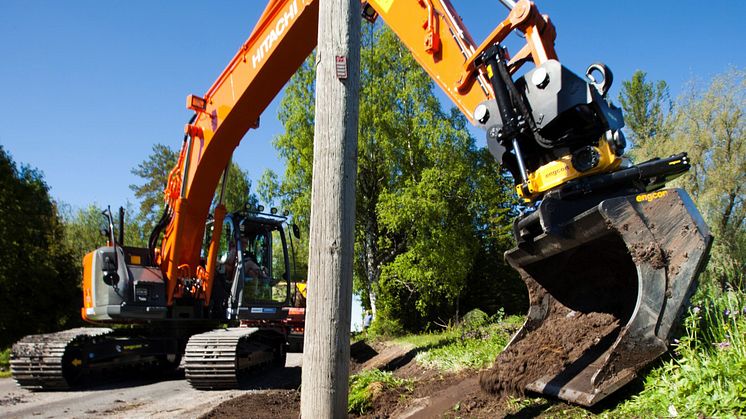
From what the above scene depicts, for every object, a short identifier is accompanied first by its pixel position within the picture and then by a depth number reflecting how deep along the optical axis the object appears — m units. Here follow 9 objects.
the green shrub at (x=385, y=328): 15.62
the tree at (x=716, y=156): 15.74
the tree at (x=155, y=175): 36.28
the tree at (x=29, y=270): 19.17
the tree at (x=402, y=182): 16.91
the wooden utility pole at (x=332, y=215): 3.00
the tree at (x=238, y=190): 30.66
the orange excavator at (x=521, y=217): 3.42
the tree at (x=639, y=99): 29.66
